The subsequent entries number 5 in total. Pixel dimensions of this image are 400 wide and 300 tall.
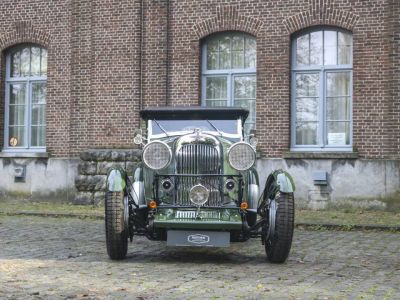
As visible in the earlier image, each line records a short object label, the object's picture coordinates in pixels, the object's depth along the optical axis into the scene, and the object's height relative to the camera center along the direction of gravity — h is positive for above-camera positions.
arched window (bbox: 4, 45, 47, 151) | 17.34 +1.59
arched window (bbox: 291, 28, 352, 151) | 14.96 +1.63
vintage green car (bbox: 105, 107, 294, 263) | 7.62 -0.48
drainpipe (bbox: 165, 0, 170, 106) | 15.84 +1.92
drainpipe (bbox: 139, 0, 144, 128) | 15.85 +2.33
